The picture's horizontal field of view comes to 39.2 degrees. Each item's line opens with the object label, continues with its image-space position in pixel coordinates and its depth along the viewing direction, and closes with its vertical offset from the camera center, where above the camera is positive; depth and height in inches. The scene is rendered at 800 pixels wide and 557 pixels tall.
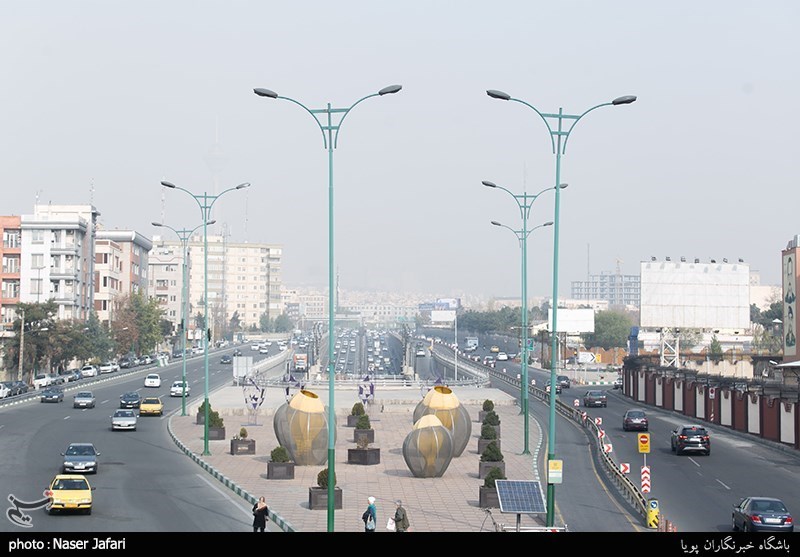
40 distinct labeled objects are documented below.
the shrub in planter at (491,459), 1643.7 -202.7
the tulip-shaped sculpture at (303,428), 1768.0 -173.6
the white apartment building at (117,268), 5797.2 +266.4
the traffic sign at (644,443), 1502.2 -161.6
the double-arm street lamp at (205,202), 2119.3 +220.4
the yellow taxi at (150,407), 2783.0 -227.3
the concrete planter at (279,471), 1625.2 -222.0
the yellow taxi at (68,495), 1225.4 -196.8
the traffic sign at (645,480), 1407.5 -197.4
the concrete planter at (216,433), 2250.2 -234.2
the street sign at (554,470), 1138.0 -151.9
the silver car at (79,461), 1605.6 -208.8
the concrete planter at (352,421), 2662.4 -242.7
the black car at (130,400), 2872.0 -216.7
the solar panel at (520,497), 1132.8 -181.5
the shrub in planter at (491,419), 2247.4 -197.3
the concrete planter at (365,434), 1997.0 -213.8
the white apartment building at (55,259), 4901.6 +245.4
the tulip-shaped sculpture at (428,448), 1640.0 -187.2
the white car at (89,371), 4369.1 -217.6
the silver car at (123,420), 2342.5 -218.0
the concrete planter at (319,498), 1334.9 -214.3
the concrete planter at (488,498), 1366.9 -217.0
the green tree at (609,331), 7268.7 -57.7
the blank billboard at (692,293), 3558.1 +96.7
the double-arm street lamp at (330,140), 1173.8 +193.8
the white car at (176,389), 3403.1 -220.5
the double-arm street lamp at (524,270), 2048.4 +93.2
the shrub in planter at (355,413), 2471.1 -217.2
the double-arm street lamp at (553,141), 1221.7 +212.4
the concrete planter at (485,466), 1648.6 -214.8
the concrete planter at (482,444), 2064.5 -227.1
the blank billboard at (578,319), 5260.8 +11.6
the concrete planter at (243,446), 1994.3 -229.7
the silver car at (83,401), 2928.2 -223.9
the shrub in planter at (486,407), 2527.8 -197.7
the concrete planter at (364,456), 1856.5 -227.6
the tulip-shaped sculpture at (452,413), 1927.9 -160.9
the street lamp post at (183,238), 2709.2 +189.4
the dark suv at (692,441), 2052.2 -215.8
